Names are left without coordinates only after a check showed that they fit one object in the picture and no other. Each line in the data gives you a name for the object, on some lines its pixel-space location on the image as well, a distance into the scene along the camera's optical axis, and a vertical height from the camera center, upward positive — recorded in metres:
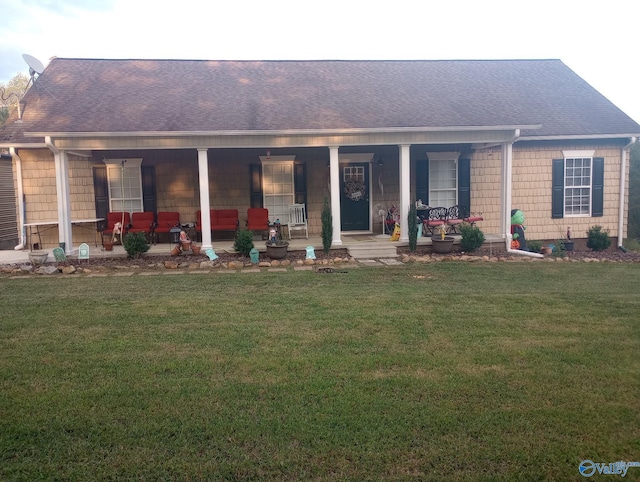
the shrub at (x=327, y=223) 10.66 -0.37
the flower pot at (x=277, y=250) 10.52 -0.92
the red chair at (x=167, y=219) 12.34 -0.25
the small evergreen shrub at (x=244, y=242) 10.58 -0.74
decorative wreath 13.52 +0.44
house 11.23 +1.45
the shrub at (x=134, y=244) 10.27 -0.71
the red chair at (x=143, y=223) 12.02 -0.31
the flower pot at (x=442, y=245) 11.14 -0.95
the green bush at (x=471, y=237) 11.10 -0.78
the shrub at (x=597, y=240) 12.28 -1.01
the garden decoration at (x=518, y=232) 11.87 -0.75
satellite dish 11.56 +3.59
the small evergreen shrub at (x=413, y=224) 10.91 -0.45
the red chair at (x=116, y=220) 12.02 -0.23
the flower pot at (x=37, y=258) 9.84 -0.90
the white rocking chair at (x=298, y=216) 12.88 -0.25
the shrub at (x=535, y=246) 11.93 -1.09
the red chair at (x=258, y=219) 12.35 -0.29
